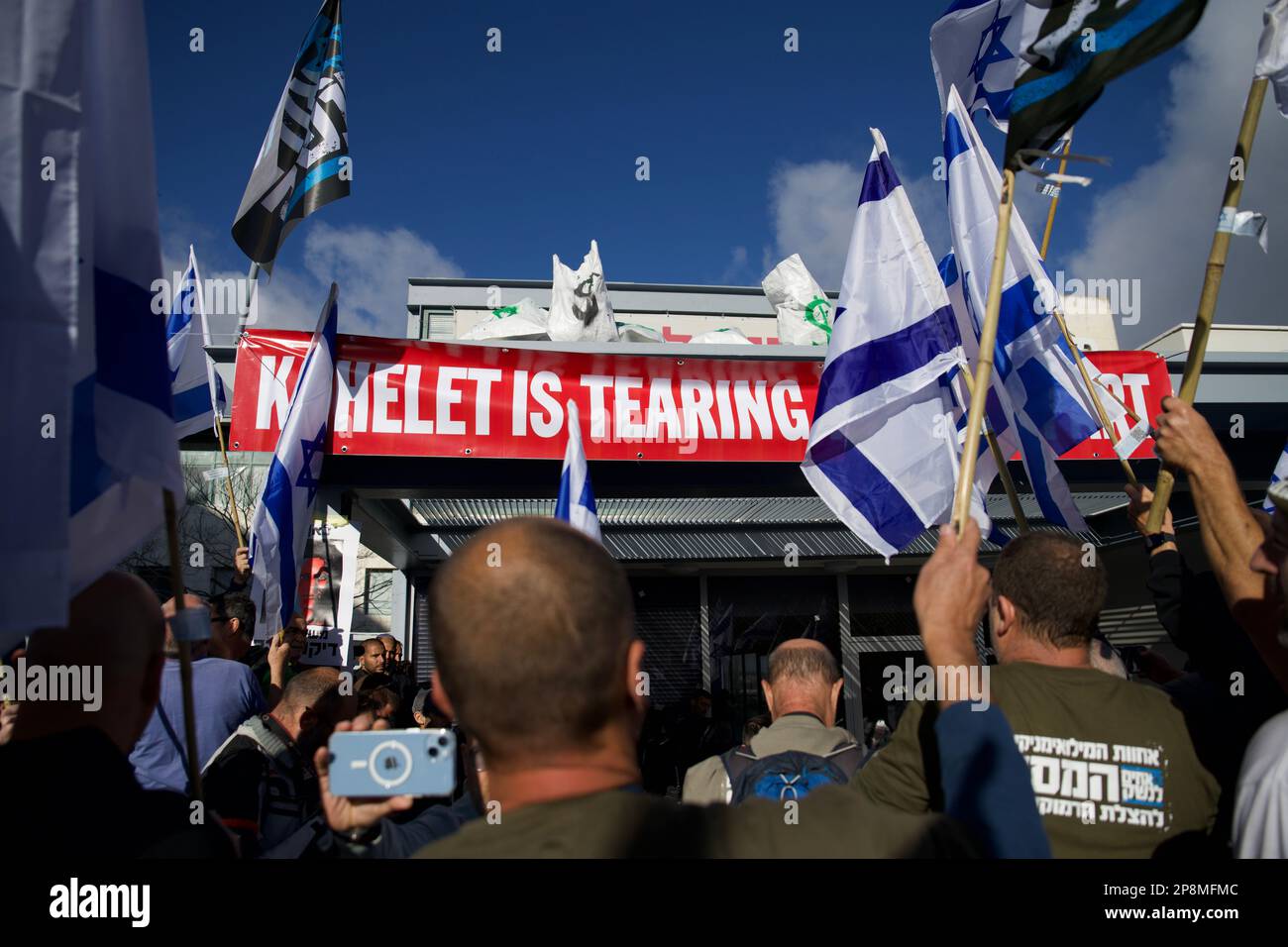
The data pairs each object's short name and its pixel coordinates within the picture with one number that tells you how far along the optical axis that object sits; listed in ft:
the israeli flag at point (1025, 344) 13.24
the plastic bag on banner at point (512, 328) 33.94
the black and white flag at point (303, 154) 17.26
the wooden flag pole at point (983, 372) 6.05
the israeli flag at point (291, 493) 15.93
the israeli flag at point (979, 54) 14.75
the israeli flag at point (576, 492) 14.89
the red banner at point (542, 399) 20.07
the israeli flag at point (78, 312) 5.19
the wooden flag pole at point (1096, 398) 11.80
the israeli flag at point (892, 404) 13.34
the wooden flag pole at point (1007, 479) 9.87
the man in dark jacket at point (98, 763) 4.79
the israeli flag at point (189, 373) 17.46
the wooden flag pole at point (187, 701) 5.61
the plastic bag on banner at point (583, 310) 32.01
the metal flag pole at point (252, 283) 16.87
